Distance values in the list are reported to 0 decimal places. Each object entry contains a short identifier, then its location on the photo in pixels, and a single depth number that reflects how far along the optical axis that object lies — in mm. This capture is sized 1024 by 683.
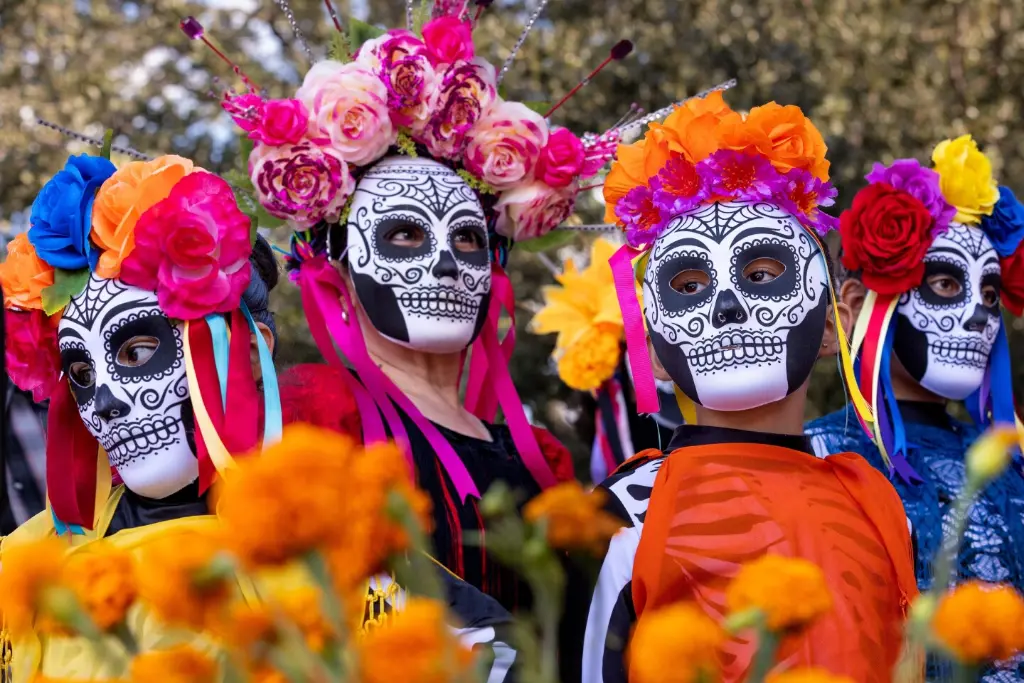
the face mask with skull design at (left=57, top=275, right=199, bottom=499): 2570
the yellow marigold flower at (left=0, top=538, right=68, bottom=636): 831
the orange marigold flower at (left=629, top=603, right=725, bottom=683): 802
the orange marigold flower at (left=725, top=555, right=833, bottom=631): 820
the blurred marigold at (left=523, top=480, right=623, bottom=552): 889
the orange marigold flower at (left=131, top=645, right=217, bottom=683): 807
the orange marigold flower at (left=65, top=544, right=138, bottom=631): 887
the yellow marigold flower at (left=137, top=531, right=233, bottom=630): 789
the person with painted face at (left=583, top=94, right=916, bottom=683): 2254
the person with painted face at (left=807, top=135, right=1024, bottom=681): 3520
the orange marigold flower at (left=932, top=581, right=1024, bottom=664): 835
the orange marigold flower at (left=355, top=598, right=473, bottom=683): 766
